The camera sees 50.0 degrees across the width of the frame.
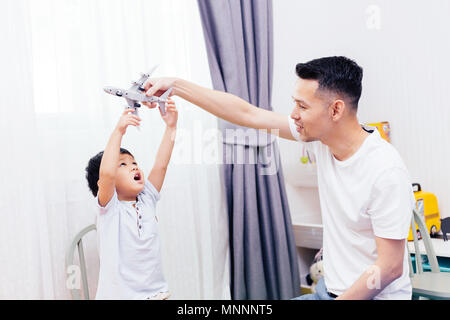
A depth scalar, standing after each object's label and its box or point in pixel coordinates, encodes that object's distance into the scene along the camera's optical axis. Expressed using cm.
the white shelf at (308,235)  236
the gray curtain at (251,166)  209
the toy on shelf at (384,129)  236
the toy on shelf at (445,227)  208
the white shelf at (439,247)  190
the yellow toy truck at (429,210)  212
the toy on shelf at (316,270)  229
